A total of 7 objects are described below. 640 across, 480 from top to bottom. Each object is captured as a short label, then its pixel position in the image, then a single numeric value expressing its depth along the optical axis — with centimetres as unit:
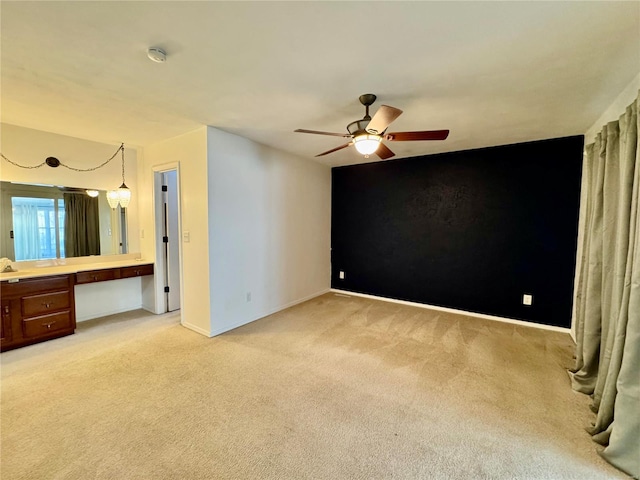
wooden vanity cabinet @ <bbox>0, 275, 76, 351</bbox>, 290
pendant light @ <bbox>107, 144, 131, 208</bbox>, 395
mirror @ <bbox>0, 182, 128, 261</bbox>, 325
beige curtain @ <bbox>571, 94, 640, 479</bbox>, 159
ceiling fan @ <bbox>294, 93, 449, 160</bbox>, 223
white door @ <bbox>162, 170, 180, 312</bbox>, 413
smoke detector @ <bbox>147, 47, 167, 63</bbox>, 172
